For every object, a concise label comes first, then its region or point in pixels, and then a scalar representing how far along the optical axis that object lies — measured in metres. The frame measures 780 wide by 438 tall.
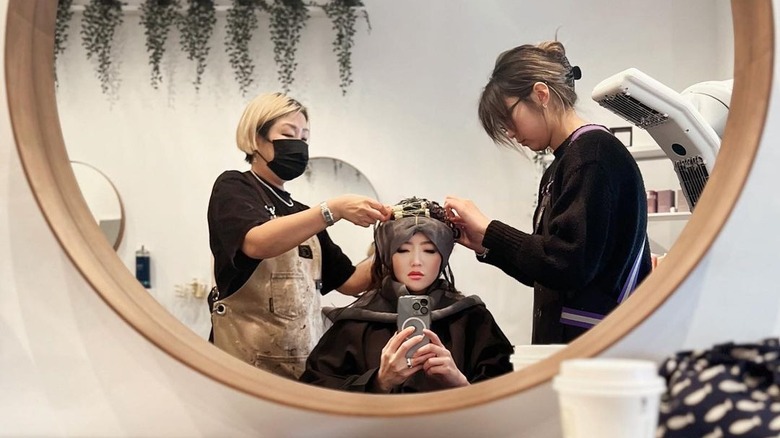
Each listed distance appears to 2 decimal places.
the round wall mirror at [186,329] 0.59
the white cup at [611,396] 0.45
